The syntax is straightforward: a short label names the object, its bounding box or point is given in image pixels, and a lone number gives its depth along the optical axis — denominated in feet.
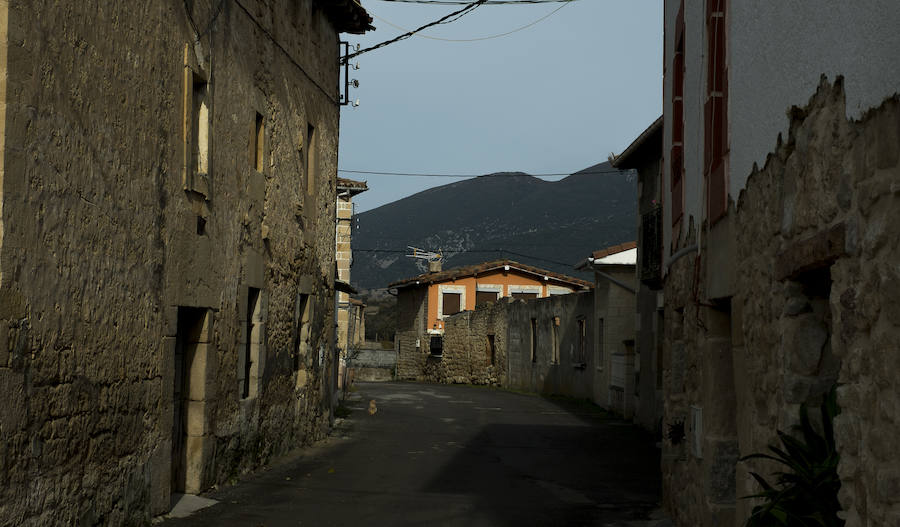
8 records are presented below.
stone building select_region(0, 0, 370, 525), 20.71
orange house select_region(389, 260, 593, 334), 144.97
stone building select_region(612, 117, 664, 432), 57.67
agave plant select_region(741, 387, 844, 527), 15.10
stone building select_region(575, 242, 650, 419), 71.00
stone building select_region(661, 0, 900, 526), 11.44
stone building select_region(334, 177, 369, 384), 86.07
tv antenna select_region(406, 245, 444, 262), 175.73
